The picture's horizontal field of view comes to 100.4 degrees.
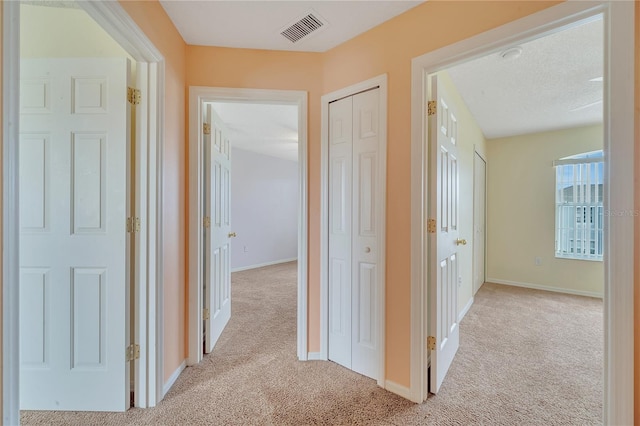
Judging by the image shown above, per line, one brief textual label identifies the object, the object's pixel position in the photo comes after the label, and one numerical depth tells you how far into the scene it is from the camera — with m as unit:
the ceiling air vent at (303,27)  1.75
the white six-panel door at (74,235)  1.54
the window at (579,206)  3.98
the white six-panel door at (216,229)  2.21
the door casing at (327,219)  1.81
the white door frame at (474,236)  3.34
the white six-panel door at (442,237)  1.72
